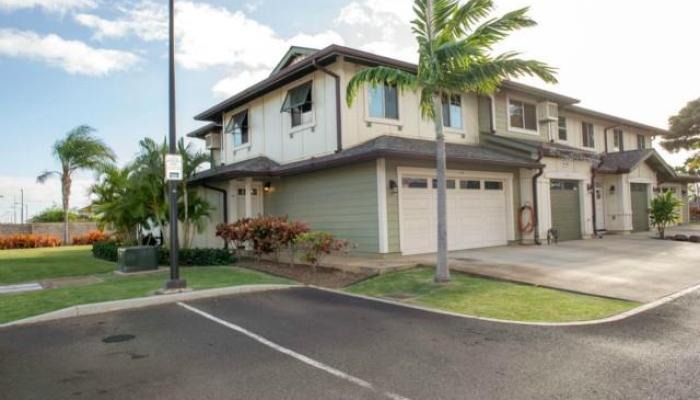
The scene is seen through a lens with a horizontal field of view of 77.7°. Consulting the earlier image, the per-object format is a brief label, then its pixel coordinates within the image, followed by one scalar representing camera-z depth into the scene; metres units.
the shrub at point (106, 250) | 16.43
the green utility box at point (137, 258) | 12.59
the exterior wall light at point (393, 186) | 12.86
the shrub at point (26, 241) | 26.33
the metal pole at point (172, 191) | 9.03
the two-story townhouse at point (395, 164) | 13.34
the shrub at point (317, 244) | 11.22
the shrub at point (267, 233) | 11.97
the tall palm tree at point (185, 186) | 14.71
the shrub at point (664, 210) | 18.95
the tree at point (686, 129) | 33.16
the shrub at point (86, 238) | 28.36
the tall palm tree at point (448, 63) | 9.13
